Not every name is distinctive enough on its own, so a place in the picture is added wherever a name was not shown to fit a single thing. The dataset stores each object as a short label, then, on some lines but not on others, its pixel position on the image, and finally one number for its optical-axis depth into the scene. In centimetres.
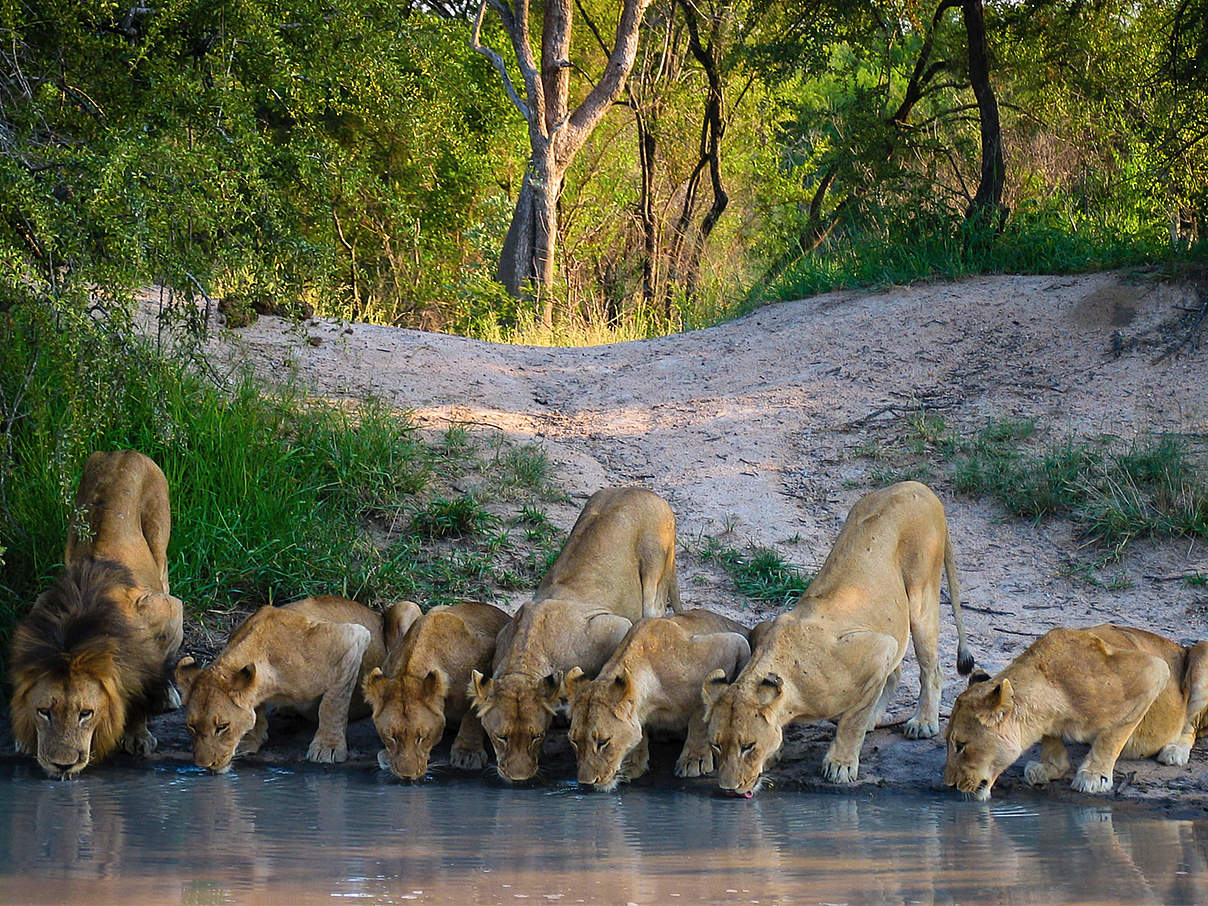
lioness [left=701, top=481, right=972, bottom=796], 1234
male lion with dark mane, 1297
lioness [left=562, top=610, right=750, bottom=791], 1255
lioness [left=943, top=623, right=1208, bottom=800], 1222
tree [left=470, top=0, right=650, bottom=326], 4097
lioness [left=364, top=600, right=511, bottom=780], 1296
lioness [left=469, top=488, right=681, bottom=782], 1284
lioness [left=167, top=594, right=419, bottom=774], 1319
